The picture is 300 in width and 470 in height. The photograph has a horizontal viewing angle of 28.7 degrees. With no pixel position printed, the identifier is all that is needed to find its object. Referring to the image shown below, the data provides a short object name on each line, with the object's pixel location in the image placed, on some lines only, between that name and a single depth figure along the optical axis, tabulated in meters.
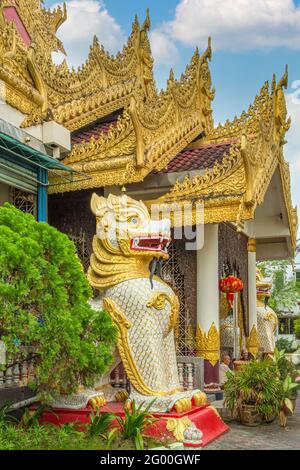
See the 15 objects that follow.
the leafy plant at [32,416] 5.67
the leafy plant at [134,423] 5.38
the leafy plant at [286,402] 7.11
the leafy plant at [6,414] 5.47
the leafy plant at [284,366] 8.16
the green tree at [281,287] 34.31
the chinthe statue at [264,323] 13.10
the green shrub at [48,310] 4.62
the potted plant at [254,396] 7.04
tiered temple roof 8.09
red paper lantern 9.95
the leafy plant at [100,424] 5.47
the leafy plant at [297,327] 29.89
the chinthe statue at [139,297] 5.92
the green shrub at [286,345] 19.55
